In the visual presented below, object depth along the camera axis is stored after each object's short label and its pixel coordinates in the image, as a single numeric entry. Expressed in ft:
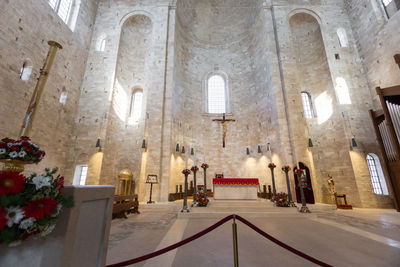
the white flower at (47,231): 4.72
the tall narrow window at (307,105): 45.52
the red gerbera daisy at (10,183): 4.54
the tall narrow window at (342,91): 38.70
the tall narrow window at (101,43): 44.82
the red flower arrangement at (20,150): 7.57
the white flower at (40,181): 4.95
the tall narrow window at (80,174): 36.11
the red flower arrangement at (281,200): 26.40
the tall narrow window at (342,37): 43.55
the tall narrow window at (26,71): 28.25
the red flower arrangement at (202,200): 26.50
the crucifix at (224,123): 44.43
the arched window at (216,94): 53.47
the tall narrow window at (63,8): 35.54
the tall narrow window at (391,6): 35.17
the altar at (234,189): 30.96
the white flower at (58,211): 4.89
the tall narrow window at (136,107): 45.73
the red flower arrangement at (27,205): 4.38
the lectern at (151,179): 32.19
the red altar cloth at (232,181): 30.96
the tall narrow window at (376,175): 33.32
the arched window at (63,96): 36.01
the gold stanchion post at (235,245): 7.89
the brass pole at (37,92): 13.50
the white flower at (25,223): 4.40
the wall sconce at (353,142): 35.16
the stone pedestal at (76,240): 4.79
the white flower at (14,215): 4.39
